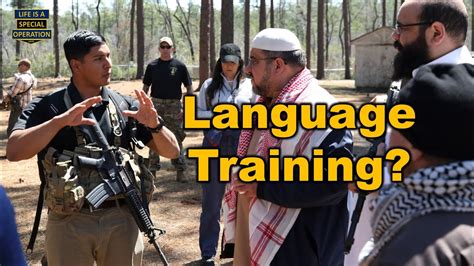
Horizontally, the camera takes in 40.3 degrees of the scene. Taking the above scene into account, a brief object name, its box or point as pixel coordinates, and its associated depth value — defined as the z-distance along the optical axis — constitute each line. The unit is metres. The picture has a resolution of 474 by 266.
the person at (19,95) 13.05
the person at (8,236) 2.00
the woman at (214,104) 6.08
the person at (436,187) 1.63
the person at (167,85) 9.66
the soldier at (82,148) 3.50
